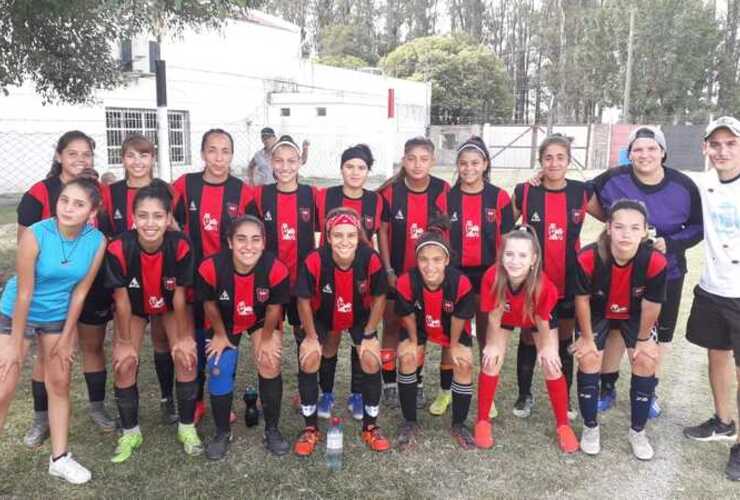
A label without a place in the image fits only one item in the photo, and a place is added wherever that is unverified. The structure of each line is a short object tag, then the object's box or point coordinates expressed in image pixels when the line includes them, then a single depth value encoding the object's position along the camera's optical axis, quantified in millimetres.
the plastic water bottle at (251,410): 3787
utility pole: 29359
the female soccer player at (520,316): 3494
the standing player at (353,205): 3924
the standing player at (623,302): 3459
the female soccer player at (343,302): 3537
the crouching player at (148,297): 3330
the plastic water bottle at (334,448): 3340
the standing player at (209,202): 3910
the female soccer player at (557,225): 3908
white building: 16328
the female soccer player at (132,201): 3736
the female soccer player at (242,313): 3424
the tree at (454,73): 37125
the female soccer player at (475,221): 4000
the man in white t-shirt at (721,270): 3379
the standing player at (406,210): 4102
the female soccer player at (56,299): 3037
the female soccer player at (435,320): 3541
